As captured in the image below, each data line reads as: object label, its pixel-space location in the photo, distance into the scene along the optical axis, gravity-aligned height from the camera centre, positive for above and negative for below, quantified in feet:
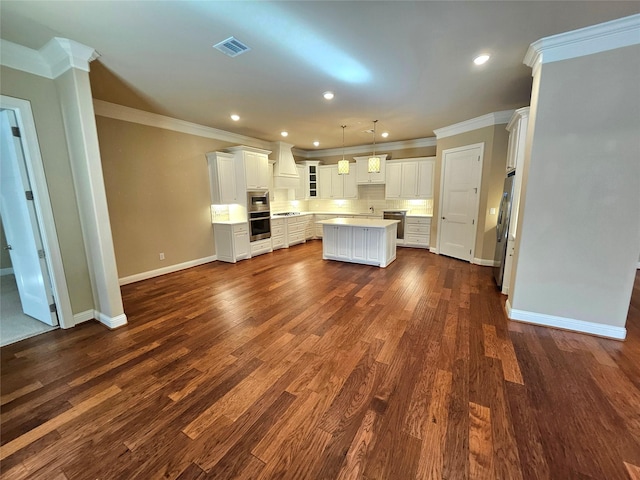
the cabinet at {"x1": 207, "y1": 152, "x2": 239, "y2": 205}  17.82 +1.14
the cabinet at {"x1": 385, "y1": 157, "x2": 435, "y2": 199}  21.57 +1.06
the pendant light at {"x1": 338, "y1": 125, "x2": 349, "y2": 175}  17.29 +1.67
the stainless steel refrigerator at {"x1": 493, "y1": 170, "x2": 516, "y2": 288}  12.01 -1.84
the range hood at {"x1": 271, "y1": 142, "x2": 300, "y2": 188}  22.79 +2.42
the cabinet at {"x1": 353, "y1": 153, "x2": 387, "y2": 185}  23.67 +1.56
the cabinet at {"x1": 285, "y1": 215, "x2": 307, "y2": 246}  23.59 -3.42
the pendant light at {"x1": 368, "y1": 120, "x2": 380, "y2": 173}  15.79 +1.64
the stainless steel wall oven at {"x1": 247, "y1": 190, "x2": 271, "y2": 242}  19.53 -1.62
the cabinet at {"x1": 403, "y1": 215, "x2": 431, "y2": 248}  21.60 -3.44
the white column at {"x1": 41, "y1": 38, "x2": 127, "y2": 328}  8.38 +1.03
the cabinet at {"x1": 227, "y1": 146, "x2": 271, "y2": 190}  18.72 +1.98
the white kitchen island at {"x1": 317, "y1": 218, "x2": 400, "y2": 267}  16.44 -3.27
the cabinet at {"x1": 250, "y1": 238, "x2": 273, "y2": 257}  19.99 -4.24
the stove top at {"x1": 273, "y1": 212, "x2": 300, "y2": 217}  23.60 -1.97
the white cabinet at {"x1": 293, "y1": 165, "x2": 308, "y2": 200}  26.09 +0.77
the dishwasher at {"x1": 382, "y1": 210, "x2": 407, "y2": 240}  22.49 -2.20
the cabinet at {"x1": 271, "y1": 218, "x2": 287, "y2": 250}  22.15 -3.48
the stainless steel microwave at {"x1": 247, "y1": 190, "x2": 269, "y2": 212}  19.43 -0.54
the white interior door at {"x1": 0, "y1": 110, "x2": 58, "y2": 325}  8.63 -1.17
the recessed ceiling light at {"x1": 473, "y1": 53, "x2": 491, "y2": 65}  8.81 +4.53
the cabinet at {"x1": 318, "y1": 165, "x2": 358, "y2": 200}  25.32 +0.82
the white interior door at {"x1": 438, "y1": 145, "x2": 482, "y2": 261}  17.01 -0.73
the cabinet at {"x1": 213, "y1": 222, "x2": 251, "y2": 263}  18.30 -3.38
